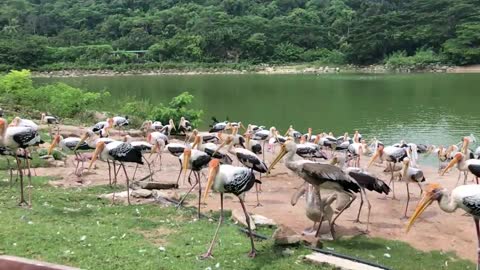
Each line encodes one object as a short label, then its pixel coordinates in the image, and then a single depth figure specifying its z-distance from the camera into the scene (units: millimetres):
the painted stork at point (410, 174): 12648
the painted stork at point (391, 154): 14523
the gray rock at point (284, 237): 8195
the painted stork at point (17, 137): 10258
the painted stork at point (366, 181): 10945
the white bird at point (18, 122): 14683
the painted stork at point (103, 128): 18969
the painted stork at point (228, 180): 8172
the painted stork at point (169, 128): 22027
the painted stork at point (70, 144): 14995
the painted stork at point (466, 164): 12203
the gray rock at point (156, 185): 12523
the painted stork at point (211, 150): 13867
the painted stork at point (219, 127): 23266
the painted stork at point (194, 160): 11117
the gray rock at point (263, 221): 9656
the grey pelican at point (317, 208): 9627
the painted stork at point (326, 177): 9344
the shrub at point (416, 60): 73938
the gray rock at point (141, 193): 11345
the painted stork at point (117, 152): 11781
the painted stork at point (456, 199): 7547
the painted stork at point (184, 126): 24453
